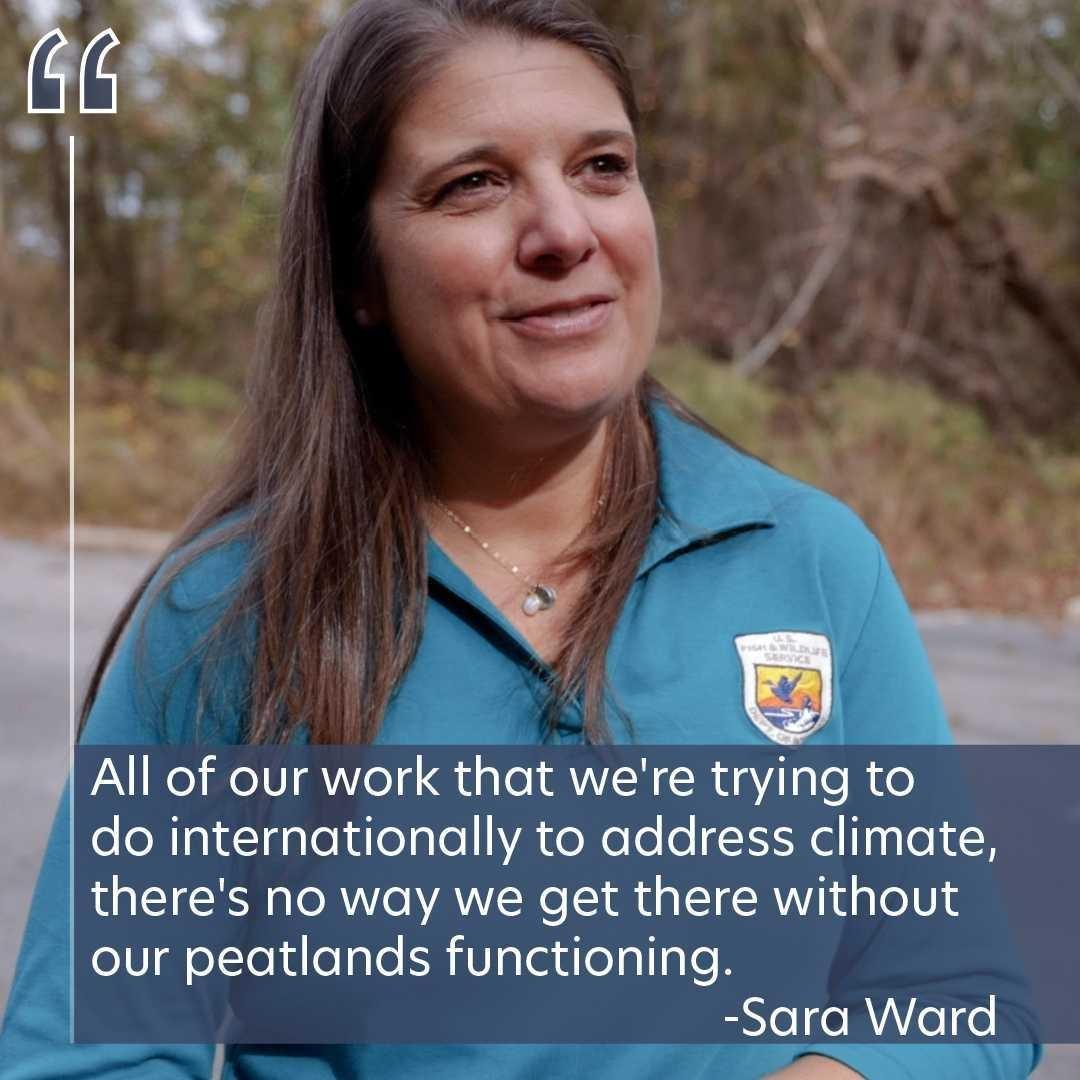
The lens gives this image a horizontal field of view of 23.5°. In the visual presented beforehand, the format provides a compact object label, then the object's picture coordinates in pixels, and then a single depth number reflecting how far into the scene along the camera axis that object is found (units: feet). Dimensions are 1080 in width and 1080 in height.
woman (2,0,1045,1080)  3.94
